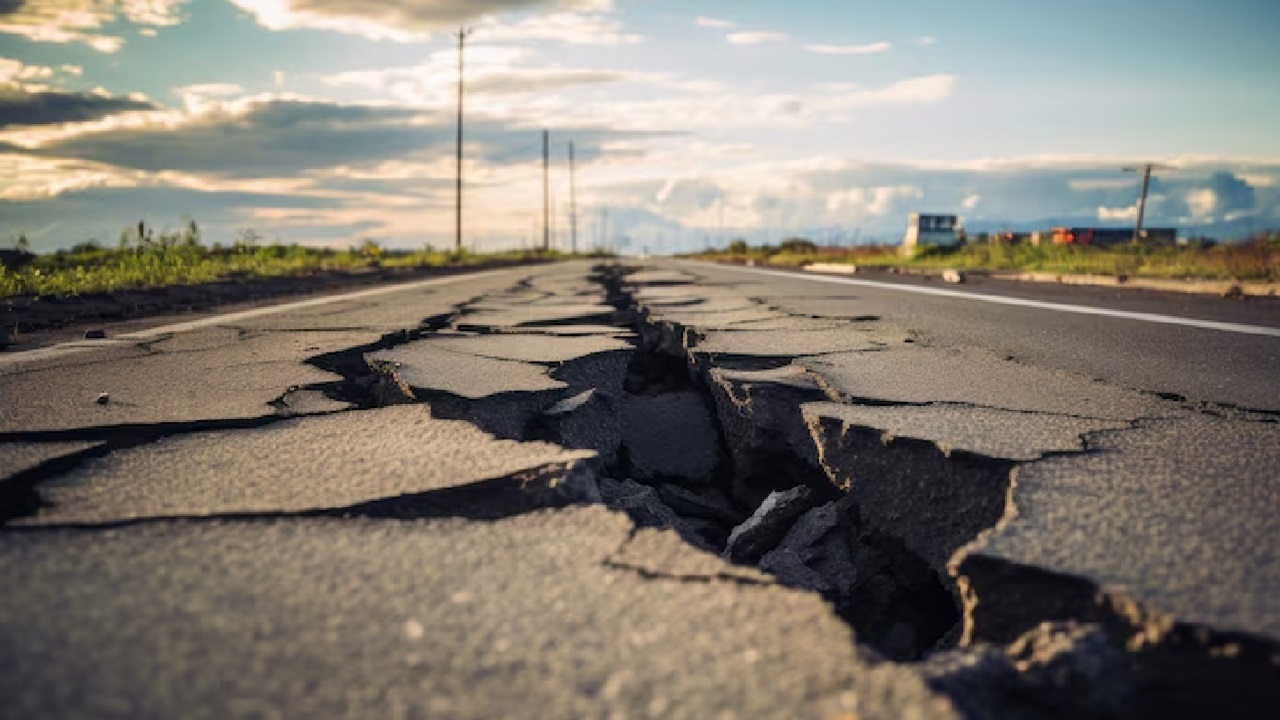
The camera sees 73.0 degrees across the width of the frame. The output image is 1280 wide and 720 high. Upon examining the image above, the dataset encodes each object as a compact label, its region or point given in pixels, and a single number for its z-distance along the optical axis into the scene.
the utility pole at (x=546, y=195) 49.00
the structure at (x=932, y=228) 43.91
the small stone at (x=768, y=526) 2.12
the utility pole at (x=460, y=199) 28.03
